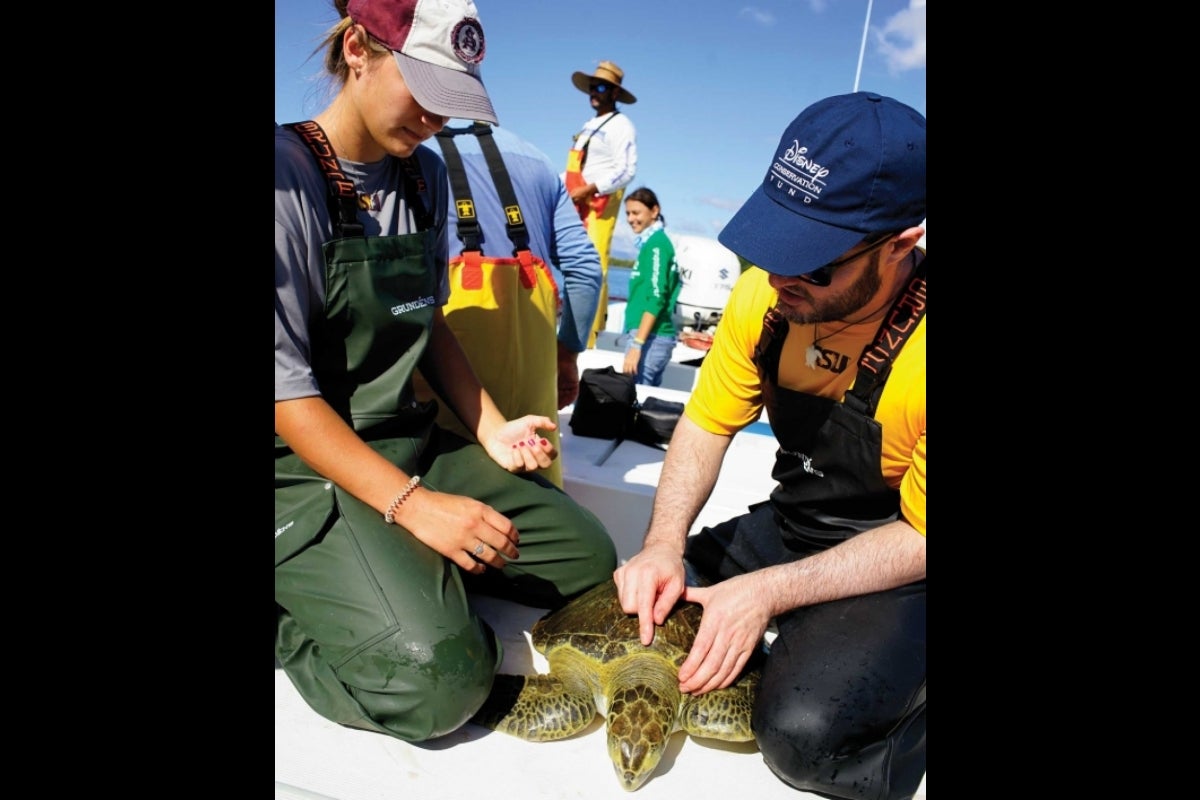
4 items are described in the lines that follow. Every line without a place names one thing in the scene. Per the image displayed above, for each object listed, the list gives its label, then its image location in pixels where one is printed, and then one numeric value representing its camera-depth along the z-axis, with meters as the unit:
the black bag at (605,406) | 4.09
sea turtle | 1.63
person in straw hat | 6.29
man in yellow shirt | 1.60
